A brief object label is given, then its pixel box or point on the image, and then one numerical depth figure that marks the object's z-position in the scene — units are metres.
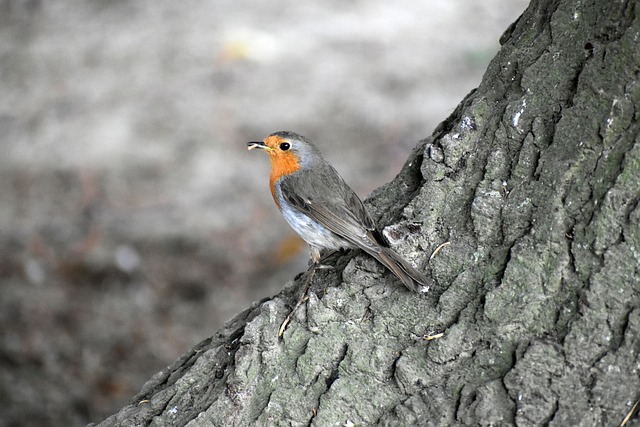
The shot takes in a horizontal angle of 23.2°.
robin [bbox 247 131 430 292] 6.87
